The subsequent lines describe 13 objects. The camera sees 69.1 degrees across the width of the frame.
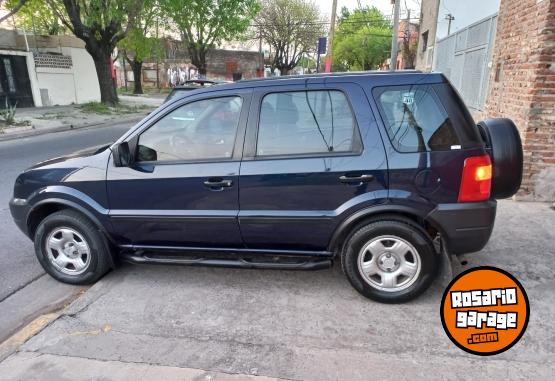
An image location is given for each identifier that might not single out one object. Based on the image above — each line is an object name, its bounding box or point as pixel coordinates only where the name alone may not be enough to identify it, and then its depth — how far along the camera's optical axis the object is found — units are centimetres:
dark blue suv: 286
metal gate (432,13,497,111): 711
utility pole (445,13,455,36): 1055
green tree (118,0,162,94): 1982
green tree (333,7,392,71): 4694
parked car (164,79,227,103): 1002
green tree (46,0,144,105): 1475
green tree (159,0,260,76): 2200
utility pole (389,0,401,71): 1762
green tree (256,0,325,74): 3925
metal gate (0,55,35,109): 1683
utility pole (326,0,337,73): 2292
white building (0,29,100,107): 1709
